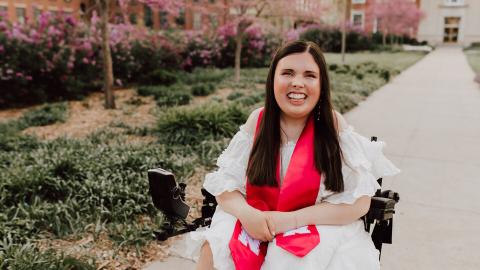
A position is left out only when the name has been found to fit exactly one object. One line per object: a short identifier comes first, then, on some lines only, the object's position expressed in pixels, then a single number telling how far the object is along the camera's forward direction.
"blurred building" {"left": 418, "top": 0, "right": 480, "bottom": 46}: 48.34
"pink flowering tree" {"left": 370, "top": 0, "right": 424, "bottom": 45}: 35.69
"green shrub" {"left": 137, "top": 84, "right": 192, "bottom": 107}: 8.38
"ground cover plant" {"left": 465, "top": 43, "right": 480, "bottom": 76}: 19.36
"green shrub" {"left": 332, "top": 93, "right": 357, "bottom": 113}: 8.22
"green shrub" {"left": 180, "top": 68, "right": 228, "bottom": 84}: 11.31
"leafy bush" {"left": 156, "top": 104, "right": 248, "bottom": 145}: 5.61
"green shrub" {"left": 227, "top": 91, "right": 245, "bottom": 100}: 8.98
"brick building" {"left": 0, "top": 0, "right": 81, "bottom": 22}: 28.09
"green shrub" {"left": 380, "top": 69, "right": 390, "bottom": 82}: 13.60
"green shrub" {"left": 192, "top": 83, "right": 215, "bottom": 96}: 9.46
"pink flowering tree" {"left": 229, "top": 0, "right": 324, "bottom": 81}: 11.01
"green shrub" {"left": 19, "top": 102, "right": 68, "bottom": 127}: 6.96
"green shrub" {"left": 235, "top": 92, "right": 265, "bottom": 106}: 8.30
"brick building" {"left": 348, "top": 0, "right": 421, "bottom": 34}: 43.75
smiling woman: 1.78
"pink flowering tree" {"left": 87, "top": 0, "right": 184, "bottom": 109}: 7.94
